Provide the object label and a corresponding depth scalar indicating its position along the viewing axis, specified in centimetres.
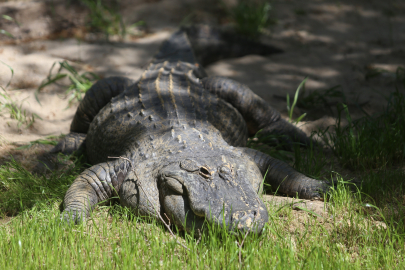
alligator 479
